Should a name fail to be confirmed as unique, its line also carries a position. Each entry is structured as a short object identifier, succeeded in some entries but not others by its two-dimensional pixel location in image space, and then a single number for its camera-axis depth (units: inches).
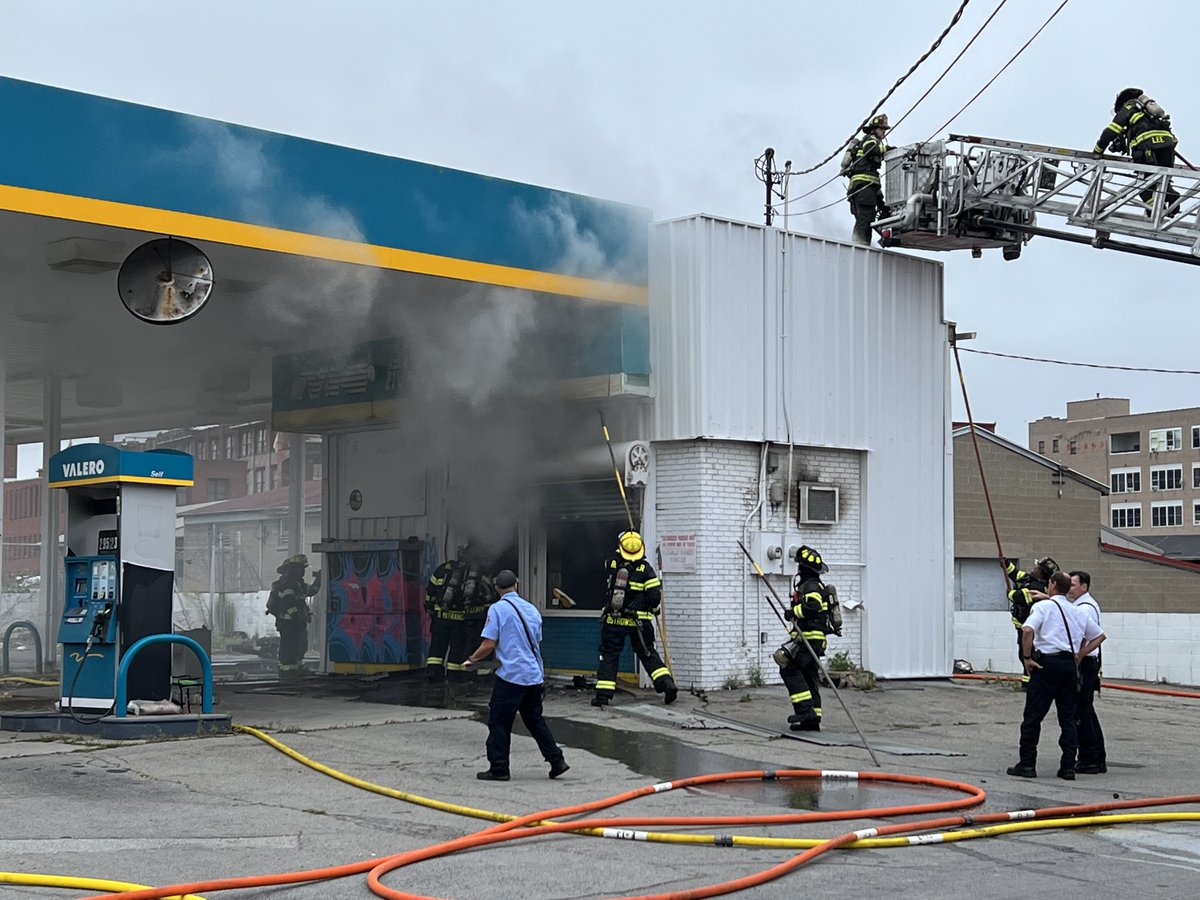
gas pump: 491.5
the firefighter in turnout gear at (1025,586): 665.6
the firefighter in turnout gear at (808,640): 509.4
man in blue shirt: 404.5
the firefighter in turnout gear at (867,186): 745.0
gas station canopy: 448.1
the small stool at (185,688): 493.7
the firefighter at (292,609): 840.9
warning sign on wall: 619.2
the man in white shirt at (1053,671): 429.4
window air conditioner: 656.4
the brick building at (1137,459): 3868.1
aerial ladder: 668.7
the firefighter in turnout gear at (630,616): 557.9
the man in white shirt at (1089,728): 442.6
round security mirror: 506.9
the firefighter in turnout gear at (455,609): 685.9
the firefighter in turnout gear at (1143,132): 674.2
